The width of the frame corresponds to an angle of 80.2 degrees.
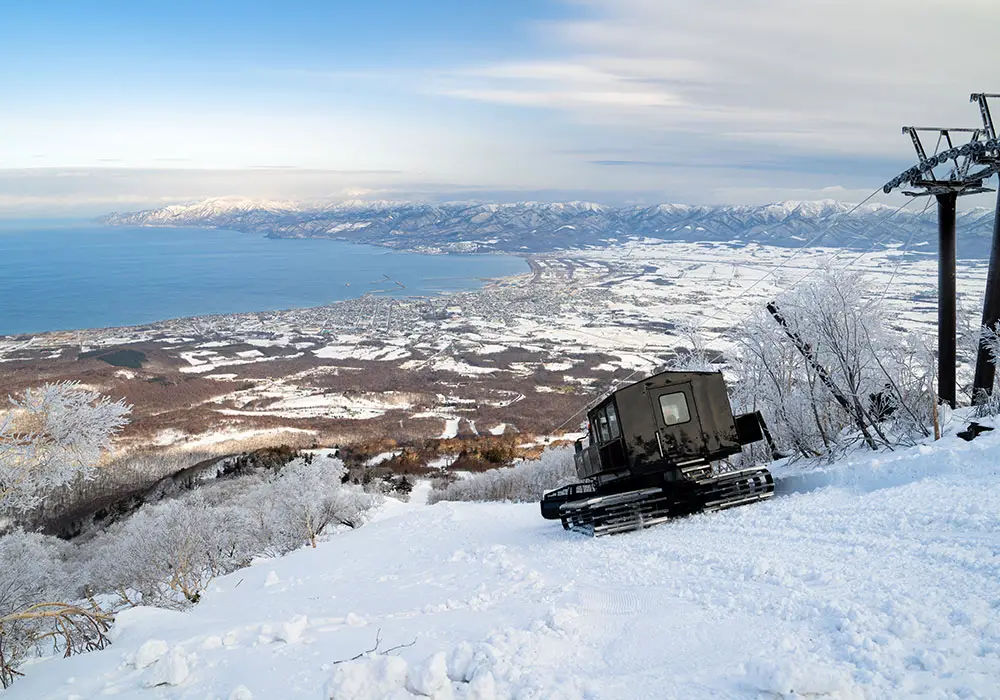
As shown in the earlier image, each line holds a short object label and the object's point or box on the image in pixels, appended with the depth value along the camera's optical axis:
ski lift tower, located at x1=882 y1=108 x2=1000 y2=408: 17.22
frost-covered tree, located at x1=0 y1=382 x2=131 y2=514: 12.73
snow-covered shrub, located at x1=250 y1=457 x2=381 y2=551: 26.94
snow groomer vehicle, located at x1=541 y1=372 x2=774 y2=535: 12.97
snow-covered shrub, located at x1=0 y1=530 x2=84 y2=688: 18.88
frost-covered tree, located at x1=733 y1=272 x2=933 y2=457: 16.25
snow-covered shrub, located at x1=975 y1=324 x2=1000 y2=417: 14.74
